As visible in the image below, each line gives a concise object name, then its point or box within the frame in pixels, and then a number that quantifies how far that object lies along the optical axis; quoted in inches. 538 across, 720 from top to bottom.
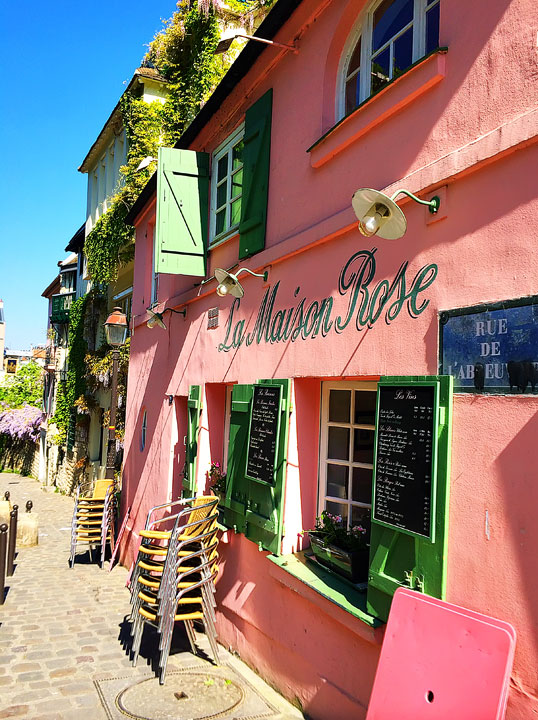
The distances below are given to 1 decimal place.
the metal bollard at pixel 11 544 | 370.8
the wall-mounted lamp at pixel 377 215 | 132.1
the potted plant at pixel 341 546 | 164.6
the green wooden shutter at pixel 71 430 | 803.8
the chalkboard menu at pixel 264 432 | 202.1
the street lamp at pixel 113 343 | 429.7
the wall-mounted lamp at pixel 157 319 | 346.1
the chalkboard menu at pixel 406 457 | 131.3
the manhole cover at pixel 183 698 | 185.9
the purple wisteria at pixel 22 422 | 1102.4
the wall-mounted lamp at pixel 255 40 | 217.6
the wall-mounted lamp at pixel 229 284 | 234.1
